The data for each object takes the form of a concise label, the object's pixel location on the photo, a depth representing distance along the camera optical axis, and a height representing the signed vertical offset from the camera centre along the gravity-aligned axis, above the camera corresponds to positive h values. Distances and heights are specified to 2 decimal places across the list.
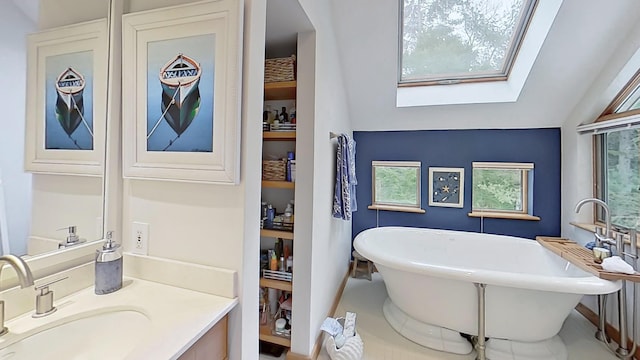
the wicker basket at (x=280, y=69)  1.84 +0.78
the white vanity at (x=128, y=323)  0.71 -0.42
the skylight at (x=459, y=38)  2.22 +1.32
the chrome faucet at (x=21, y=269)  0.67 -0.23
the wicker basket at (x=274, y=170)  1.92 +0.08
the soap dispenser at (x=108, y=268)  0.93 -0.31
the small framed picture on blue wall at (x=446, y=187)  3.10 -0.03
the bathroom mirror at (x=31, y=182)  0.81 -0.01
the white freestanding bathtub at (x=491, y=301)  1.71 -0.83
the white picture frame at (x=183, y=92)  0.92 +0.32
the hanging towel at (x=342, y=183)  2.31 -0.01
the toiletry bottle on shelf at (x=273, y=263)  1.96 -0.60
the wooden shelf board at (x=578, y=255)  1.65 -0.53
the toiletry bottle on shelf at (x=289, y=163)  1.90 +0.13
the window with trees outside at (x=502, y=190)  2.95 -0.06
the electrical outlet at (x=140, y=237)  1.08 -0.23
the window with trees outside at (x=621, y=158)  2.09 +0.24
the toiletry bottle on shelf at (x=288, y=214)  1.92 -0.24
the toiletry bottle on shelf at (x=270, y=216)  1.98 -0.26
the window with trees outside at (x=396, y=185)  3.27 -0.03
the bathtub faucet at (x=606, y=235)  1.97 -0.38
